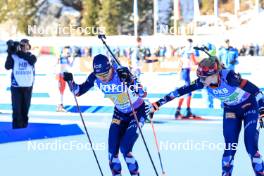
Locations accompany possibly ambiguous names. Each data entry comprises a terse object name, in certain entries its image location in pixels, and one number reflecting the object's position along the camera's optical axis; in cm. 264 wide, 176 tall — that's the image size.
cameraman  1794
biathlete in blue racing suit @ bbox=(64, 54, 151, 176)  1080
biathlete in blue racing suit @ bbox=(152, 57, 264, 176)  1056
